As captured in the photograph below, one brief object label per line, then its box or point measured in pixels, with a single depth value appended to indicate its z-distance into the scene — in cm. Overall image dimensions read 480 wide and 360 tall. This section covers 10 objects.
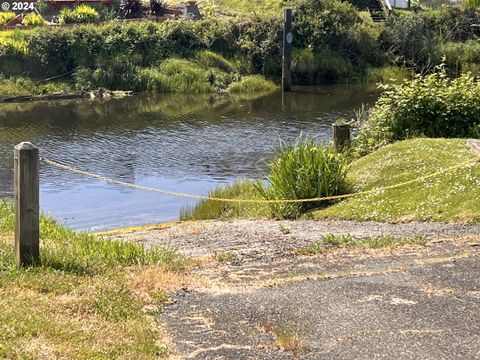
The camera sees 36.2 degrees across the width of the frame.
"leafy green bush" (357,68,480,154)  1414
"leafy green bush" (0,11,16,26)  3938
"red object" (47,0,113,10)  4228
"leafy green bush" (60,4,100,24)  3959
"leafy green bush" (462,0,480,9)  4237
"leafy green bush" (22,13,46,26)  3856
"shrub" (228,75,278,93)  3725
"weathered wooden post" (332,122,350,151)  1518
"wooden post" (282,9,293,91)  3553
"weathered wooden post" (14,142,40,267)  701
